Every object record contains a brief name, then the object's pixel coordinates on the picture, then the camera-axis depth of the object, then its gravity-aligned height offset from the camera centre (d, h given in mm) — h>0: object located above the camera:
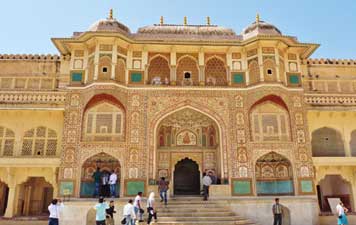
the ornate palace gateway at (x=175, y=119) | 16906 +3982
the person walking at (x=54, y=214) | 10266 -408
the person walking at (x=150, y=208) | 12688 -310
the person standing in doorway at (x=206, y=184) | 15768 +666
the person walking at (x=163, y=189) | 14662 +415
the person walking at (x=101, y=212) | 10586 -385
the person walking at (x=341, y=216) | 13117 -645
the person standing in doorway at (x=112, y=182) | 16125 +775
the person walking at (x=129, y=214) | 11656 -474
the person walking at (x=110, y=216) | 12470 -584
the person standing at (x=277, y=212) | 13422 -494
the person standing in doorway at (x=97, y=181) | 16572 +849
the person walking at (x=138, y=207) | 12094 -260
